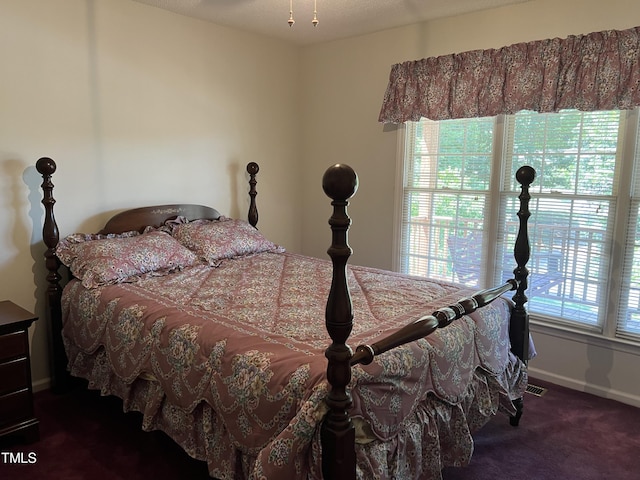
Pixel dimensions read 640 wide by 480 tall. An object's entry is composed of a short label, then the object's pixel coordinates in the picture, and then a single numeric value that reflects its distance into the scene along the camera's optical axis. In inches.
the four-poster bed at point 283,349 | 58.0
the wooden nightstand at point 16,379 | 91.0
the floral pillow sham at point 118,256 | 105.1
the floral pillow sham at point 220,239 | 126.6
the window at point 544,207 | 111.9
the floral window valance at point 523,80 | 104.8
